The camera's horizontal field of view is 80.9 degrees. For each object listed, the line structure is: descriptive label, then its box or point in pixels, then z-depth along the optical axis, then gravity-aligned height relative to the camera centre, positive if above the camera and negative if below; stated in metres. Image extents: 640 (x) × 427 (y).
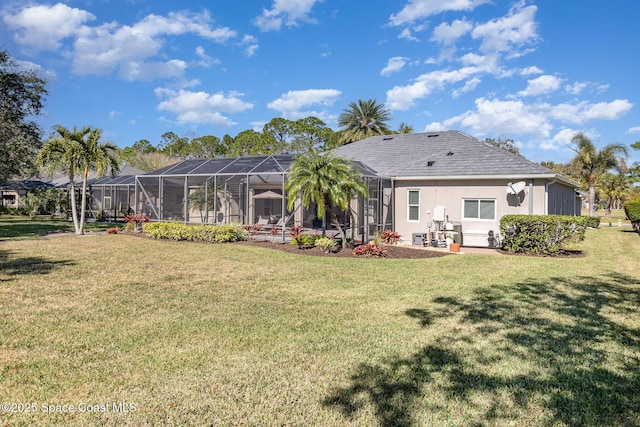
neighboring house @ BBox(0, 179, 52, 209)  35.31 +2.23
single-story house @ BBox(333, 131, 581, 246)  14.34 +0.83
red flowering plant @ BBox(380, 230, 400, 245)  14.63 -1.04
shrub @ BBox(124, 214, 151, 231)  18.58 -0.42
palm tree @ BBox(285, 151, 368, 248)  12.35 +0.97
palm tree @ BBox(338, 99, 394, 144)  44.88 +11.07
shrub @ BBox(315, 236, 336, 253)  12.76 -1.15
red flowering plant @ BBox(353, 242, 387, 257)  11.98 -1.30
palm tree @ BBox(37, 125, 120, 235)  16.64 +2.69
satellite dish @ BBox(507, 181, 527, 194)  14.09 +0.85
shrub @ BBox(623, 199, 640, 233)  21.12 -0.12
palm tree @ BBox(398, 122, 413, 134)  47.41 +10.44
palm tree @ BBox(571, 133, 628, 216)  34.88 +4.89
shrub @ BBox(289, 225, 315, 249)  13.64 -1.05
